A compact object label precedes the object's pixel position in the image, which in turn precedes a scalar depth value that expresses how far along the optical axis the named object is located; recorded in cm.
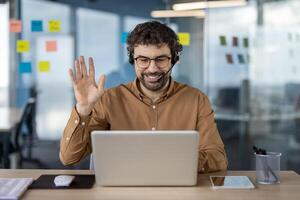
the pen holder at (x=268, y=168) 166
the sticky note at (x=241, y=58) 424
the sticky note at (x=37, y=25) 411
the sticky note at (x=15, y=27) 411
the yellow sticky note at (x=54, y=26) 411
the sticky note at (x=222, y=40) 422
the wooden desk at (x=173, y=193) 146
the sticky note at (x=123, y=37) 420
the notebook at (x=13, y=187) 146
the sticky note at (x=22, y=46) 412
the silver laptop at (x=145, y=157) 147
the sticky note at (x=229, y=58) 424
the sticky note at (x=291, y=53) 428
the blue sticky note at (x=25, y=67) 413
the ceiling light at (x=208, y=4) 416
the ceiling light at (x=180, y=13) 414
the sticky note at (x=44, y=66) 415
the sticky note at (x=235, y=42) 422
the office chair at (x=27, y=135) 420
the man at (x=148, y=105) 182
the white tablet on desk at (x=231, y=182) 158
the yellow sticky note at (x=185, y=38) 415
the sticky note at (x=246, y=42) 423
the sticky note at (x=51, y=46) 411
